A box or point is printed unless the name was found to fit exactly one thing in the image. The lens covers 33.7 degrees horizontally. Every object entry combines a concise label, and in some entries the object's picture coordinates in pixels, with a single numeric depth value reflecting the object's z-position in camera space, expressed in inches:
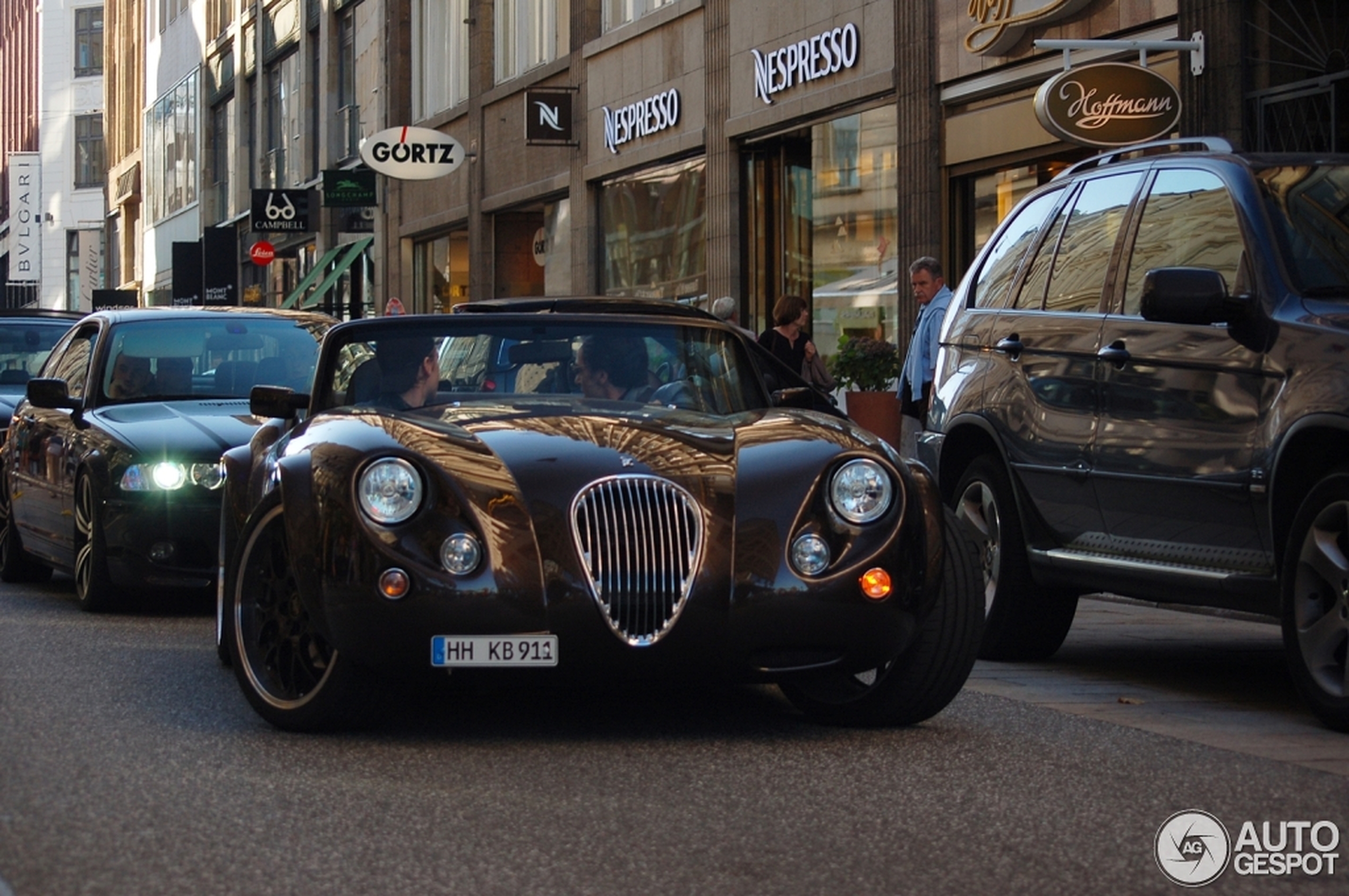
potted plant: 672.4
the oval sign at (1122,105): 587.2
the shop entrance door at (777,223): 911.7
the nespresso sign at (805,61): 837.8
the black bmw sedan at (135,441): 416.2
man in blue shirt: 566.9
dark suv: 267.3
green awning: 1654.8
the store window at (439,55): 1429.6
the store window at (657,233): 1015.6
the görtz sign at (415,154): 1212.5
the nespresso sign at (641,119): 1027.9
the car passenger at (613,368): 288.2
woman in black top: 639.1
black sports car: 237.0
